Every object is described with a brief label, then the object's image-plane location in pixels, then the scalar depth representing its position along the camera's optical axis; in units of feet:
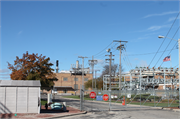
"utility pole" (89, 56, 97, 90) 226.38
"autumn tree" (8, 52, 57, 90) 119.44
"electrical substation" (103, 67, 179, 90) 164.96
